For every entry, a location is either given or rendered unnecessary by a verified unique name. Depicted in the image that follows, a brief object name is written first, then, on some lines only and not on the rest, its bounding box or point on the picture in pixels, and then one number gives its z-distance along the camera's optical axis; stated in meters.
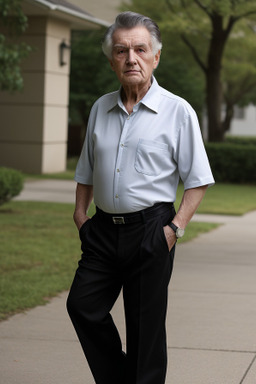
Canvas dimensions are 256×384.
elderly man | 3.87
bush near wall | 12.76
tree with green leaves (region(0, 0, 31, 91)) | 11.99
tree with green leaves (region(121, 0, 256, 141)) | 23.36
